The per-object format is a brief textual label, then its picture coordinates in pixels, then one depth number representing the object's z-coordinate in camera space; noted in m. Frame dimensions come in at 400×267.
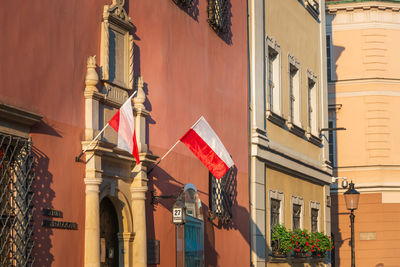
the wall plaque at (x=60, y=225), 11.14
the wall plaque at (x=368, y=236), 31.22
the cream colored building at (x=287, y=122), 19.62
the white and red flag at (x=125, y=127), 11.88
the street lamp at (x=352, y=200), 24.38
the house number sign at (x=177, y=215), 14.02
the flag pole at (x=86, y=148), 11.91
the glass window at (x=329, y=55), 32.56
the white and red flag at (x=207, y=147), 13.91
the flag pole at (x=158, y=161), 14.01
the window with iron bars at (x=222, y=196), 16.75
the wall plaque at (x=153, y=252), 13.93
